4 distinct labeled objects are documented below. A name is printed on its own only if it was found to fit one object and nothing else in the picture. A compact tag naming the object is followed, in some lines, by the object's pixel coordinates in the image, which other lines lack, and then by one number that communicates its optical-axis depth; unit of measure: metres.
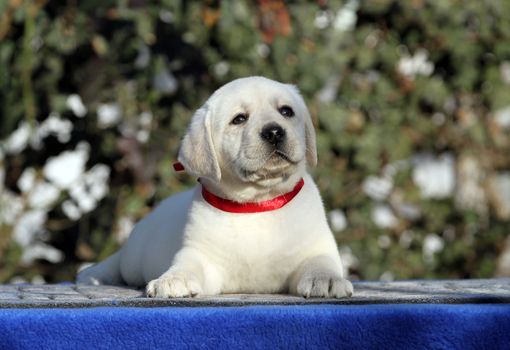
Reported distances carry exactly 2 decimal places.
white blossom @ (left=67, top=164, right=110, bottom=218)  10.59
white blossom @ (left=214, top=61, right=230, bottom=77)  10.50
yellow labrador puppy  6.33
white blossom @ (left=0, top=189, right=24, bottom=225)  10.55
